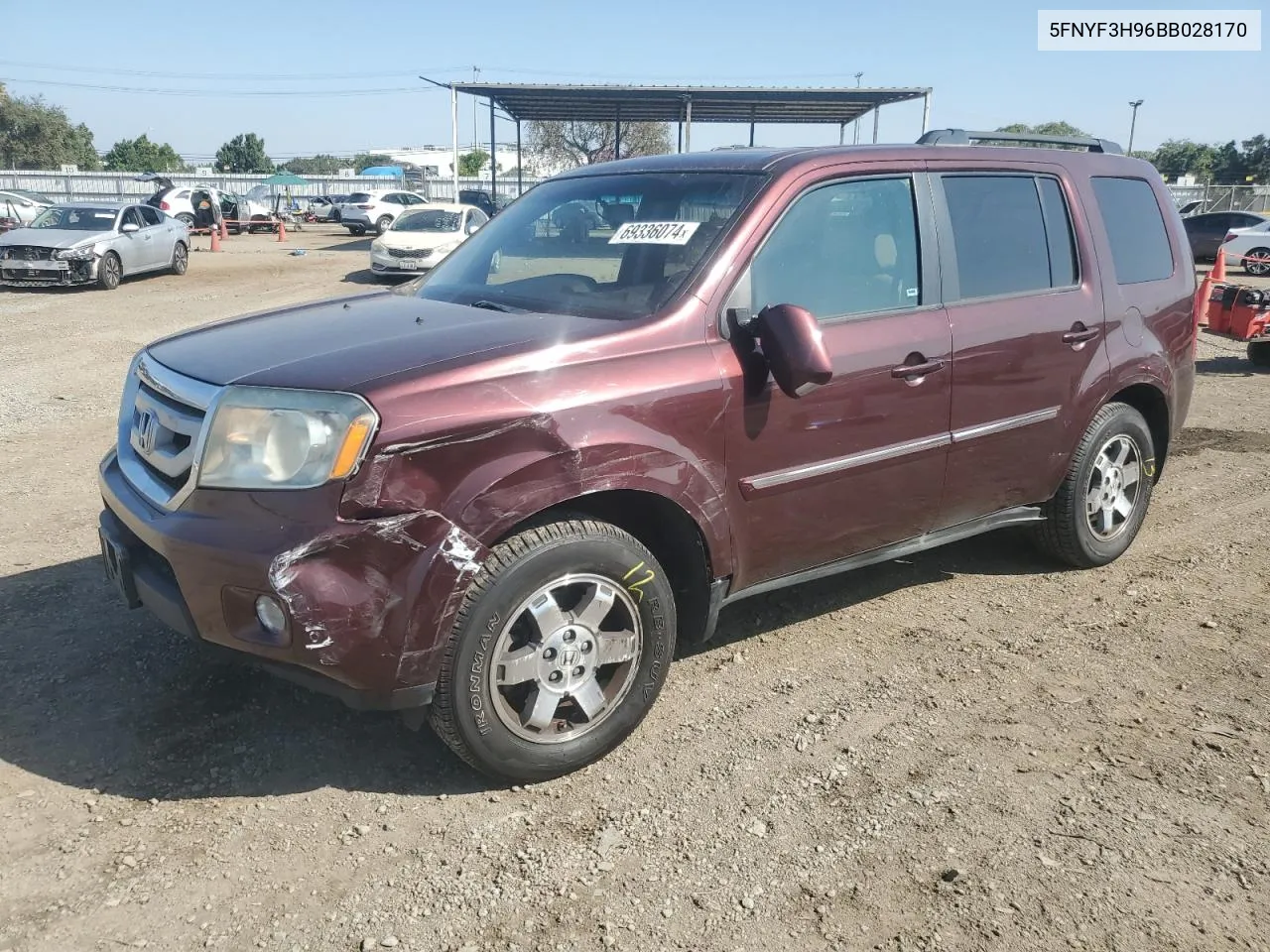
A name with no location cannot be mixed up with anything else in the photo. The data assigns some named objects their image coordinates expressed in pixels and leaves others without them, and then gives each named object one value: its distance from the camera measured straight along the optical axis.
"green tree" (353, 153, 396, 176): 117.45
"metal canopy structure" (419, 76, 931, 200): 29.59
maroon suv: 2.69
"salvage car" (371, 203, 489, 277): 18.58
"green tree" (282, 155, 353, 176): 114.94
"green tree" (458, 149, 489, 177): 94.81
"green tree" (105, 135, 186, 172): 88.75
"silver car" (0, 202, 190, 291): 16.50
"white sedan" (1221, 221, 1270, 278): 25.41
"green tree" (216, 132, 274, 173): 101.00
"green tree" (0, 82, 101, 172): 69.62
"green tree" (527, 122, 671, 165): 57.09
